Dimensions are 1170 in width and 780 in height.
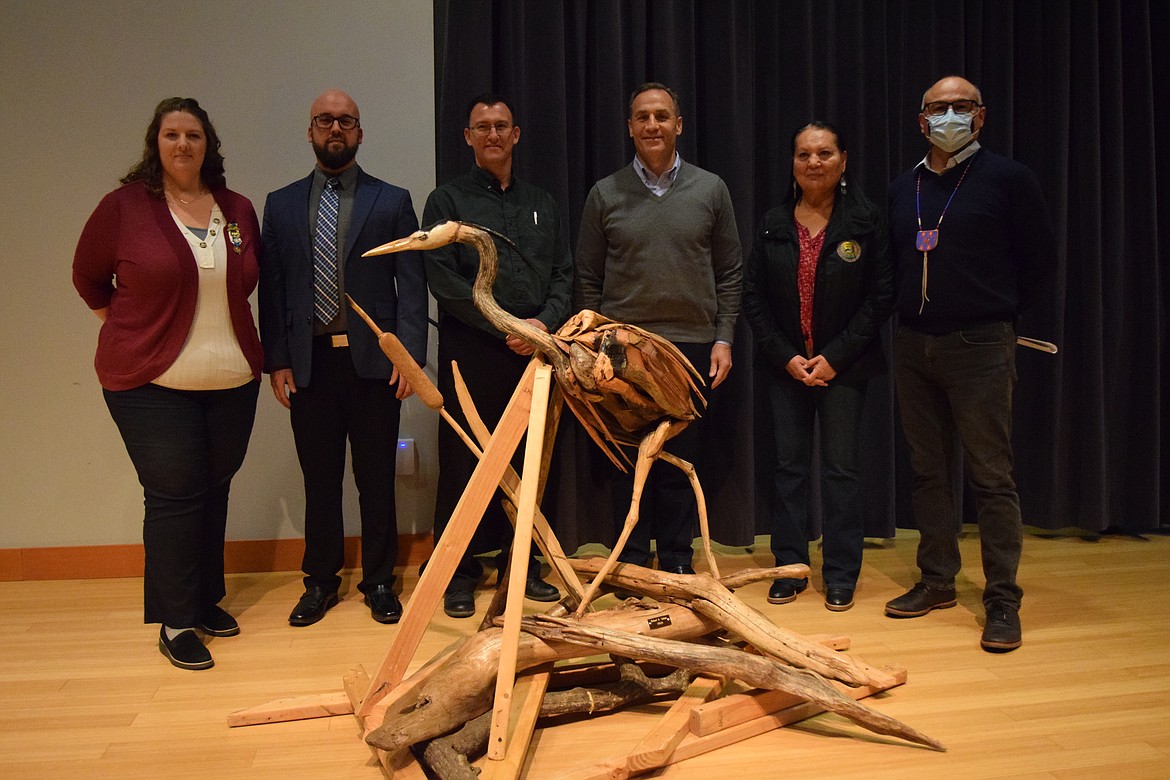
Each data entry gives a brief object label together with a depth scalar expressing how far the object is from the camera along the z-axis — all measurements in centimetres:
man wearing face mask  282
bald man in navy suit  298
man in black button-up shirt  305
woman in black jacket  306
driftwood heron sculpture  221
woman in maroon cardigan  264
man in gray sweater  312
